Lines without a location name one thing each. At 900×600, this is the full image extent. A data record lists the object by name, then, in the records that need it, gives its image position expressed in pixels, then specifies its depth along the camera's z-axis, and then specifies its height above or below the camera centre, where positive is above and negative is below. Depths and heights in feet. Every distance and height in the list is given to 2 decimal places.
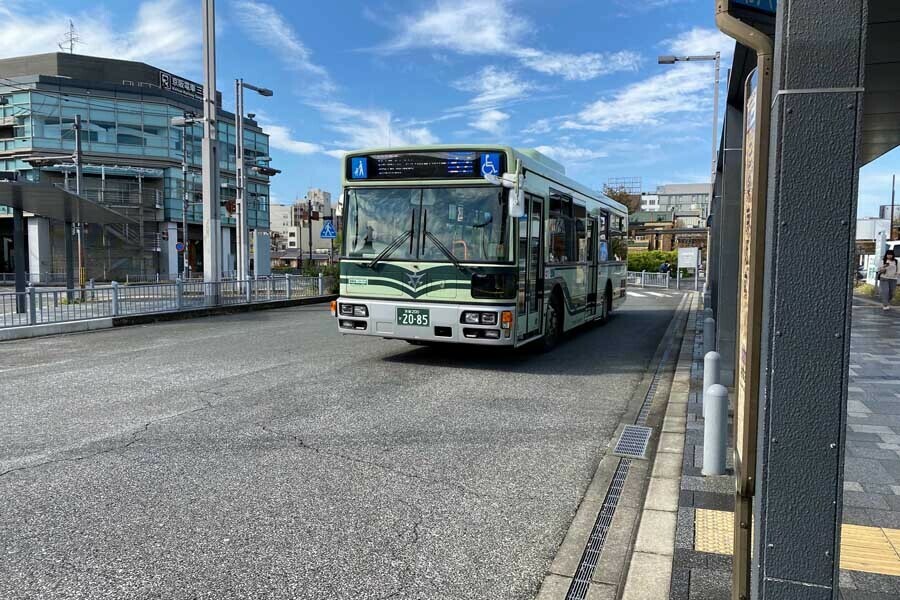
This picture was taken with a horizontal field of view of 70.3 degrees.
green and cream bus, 28.32 +0.63
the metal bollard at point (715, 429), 14.28 -3.89
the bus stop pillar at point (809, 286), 6.36 -0.26
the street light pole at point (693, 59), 85.15 +26.91
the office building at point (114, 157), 154.61 +24.97
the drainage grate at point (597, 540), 10.66 -5.45
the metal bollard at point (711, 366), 18.29 -3.05
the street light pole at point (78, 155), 98.20 +15.70
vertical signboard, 7.54 -0.65
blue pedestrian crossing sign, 73.87 +3.27
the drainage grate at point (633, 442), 18.01 -5.40
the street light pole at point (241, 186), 94.38 +11.57
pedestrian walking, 60.90 -1.71
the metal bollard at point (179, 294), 55.31 -3.20
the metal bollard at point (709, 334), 29.17 -3.40
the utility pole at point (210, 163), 61.11 +9.16
